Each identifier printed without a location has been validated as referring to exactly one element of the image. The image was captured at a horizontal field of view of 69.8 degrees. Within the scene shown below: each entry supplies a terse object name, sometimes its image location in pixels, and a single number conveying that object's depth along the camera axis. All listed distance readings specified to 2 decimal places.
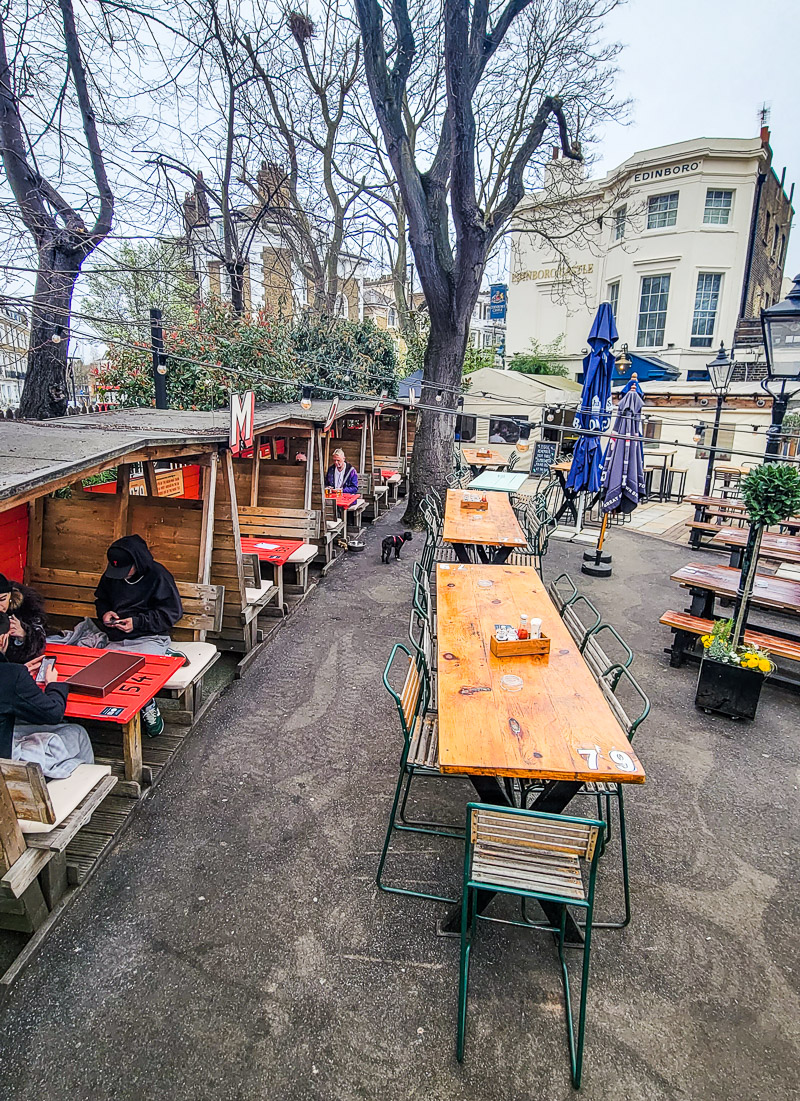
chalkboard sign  15.40
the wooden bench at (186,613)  4.81
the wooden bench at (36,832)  2.65
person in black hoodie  4.74
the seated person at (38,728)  3.11
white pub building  19.73
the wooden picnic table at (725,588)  6.13
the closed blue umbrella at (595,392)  8.43
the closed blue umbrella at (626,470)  8.34
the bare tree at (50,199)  6.90
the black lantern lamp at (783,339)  5.64
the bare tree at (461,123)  8.95
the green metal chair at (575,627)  4.19
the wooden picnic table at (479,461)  17.30
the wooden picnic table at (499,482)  10.41
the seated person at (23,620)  3.87
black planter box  5.27
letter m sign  5.54
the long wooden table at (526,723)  2.62
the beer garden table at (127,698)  3.67
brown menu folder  3.80
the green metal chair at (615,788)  3.11
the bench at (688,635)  5.95
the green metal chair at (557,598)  4.87
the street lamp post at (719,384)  11.48
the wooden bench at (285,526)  8.04
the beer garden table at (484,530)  6.56
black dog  9.67
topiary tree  4.84
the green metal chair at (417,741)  3.22
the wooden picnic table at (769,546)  7.68
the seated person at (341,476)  10.56
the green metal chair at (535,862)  2.47
